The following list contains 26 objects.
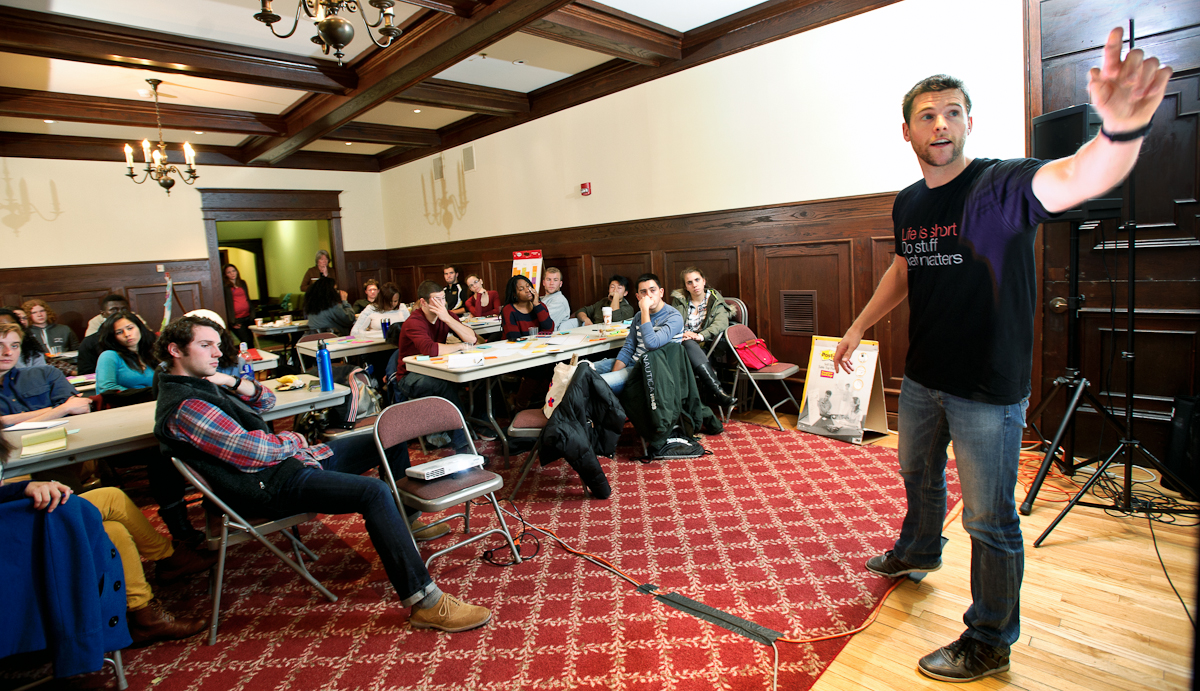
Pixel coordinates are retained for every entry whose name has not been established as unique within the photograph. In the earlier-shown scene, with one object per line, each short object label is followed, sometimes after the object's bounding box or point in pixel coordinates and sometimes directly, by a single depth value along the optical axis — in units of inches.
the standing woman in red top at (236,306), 368.8
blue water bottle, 129.0
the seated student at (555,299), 271.4
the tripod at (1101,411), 108.7
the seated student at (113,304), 250.2
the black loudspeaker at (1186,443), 117.2
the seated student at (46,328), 250.5
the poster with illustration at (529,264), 296.4
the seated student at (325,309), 277.9
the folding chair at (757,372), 191.5
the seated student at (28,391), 127.4
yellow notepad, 99.4
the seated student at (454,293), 323.0
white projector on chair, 109.4
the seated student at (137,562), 93.7
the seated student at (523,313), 224.4
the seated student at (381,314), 244.5
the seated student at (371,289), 317.7
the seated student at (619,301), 249.6
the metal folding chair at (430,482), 105.3
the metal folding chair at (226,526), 94.3
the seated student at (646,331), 172.1
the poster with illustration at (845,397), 177.2
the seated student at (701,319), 194.6
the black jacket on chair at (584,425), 138.0
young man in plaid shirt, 94.3
